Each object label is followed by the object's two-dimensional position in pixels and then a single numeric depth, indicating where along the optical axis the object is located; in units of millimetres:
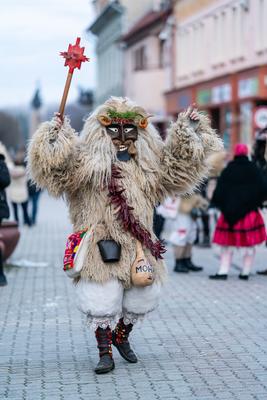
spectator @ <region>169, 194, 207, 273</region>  14750
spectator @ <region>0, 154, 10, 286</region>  12562
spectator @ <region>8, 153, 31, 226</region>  24391
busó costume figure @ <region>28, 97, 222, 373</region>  7898
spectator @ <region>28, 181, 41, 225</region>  25634
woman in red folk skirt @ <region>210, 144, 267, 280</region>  13688
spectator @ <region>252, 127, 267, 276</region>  14859
